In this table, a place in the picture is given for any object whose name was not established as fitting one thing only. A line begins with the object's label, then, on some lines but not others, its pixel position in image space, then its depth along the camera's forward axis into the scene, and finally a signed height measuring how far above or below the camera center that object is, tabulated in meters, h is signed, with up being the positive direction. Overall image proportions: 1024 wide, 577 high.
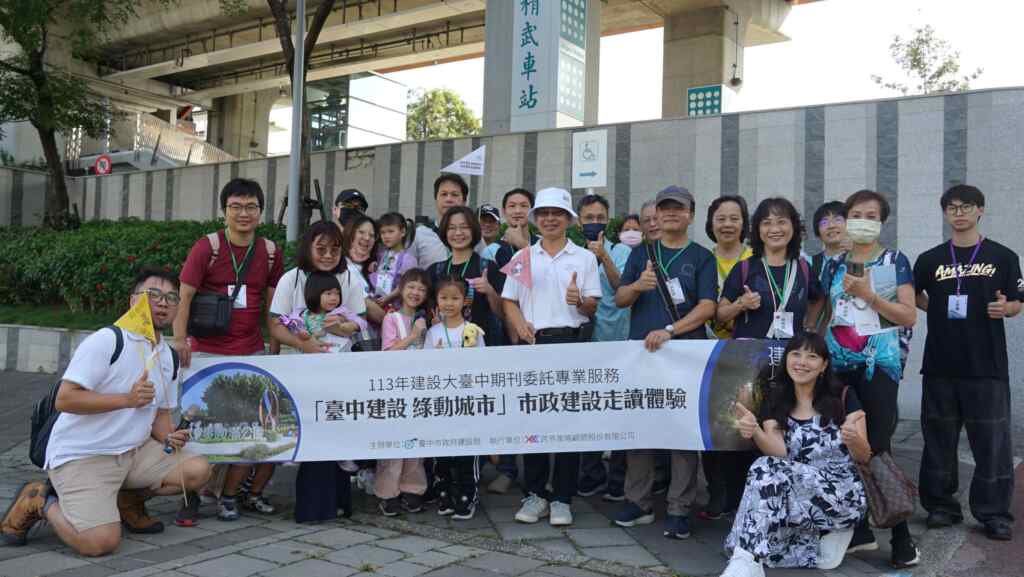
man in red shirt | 5.12 +0.10
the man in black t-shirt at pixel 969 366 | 4.67 -0.29
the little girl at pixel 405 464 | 5.07 -1.00
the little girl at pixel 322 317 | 5.13 -0.12
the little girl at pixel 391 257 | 5.73 +0.29
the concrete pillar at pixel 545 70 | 12.73 +3.65
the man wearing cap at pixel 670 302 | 4.66 +0.02
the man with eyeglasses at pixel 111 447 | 4.25 -0.83
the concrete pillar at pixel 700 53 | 21.34 +6.55
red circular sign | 19.25 +2.89
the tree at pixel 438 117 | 45.50 +9.93
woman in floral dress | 4.00 -0.80
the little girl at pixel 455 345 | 5.00 -0.28
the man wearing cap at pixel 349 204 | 6.44 +0.72
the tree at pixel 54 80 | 12.97 +3.53
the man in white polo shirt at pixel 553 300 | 4.92 +0.01
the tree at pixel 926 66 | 21.20 +6.27
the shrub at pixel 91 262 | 10.43 +0.37
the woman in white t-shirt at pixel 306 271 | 5.15 +0.16
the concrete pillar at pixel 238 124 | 36.16 +7.32
